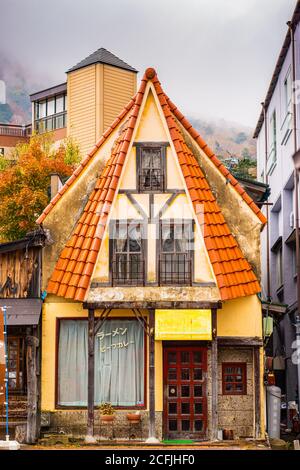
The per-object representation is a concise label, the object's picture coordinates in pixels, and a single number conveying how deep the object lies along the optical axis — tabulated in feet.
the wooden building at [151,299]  57.52
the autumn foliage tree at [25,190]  85.15
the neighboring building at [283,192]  71.58
